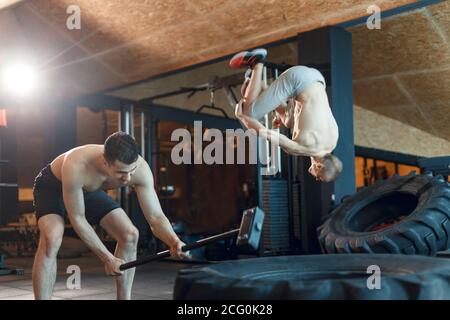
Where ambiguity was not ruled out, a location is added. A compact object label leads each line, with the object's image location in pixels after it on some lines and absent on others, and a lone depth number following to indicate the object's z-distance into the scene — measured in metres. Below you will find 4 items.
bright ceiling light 5.66
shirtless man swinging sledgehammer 2.49
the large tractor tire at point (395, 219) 3.72
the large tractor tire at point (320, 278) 1.71
